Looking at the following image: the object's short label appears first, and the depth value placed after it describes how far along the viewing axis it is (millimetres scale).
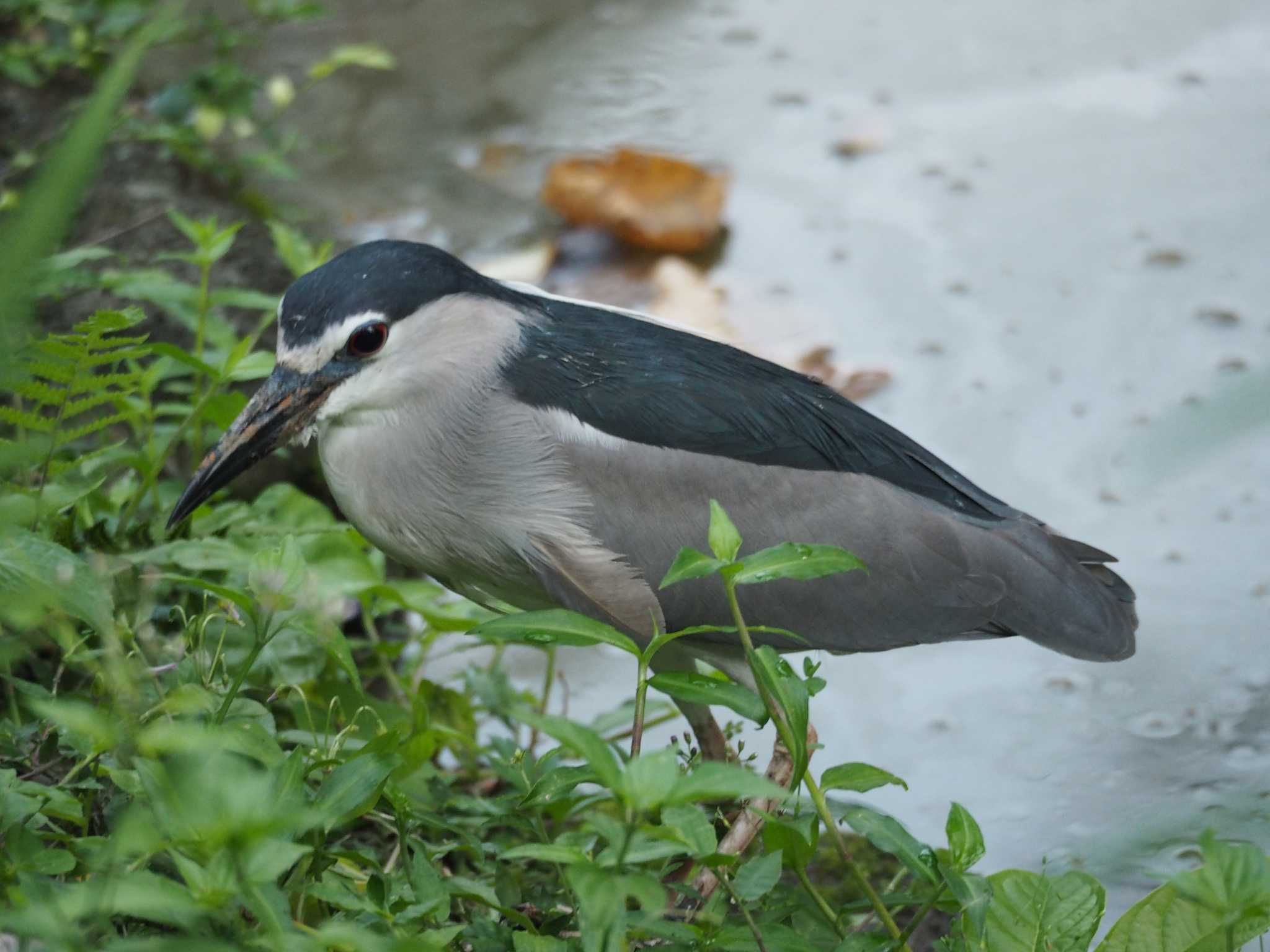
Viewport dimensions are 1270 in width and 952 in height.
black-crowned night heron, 8658
